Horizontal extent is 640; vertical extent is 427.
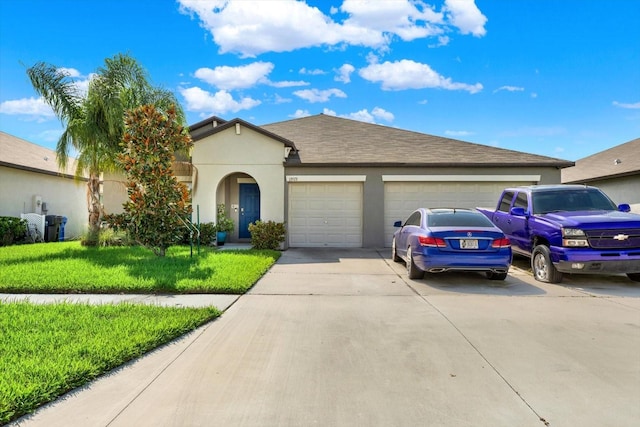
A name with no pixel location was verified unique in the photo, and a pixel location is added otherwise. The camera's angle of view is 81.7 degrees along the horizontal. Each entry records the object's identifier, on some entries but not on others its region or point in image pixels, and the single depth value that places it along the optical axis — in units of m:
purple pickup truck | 7.18
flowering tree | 9.98
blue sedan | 7.29
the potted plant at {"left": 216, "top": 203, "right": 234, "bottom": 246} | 13.72
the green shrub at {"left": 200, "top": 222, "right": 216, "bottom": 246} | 13.19
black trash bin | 16.27
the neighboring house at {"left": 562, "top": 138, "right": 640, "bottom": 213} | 16.05
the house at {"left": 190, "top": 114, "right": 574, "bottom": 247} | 13.55
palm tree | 12.22
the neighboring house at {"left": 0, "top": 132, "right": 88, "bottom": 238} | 15.58
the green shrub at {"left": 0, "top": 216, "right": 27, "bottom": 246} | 14.02
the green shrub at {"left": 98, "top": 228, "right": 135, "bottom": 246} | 13.53
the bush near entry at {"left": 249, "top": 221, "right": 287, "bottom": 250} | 12.59
